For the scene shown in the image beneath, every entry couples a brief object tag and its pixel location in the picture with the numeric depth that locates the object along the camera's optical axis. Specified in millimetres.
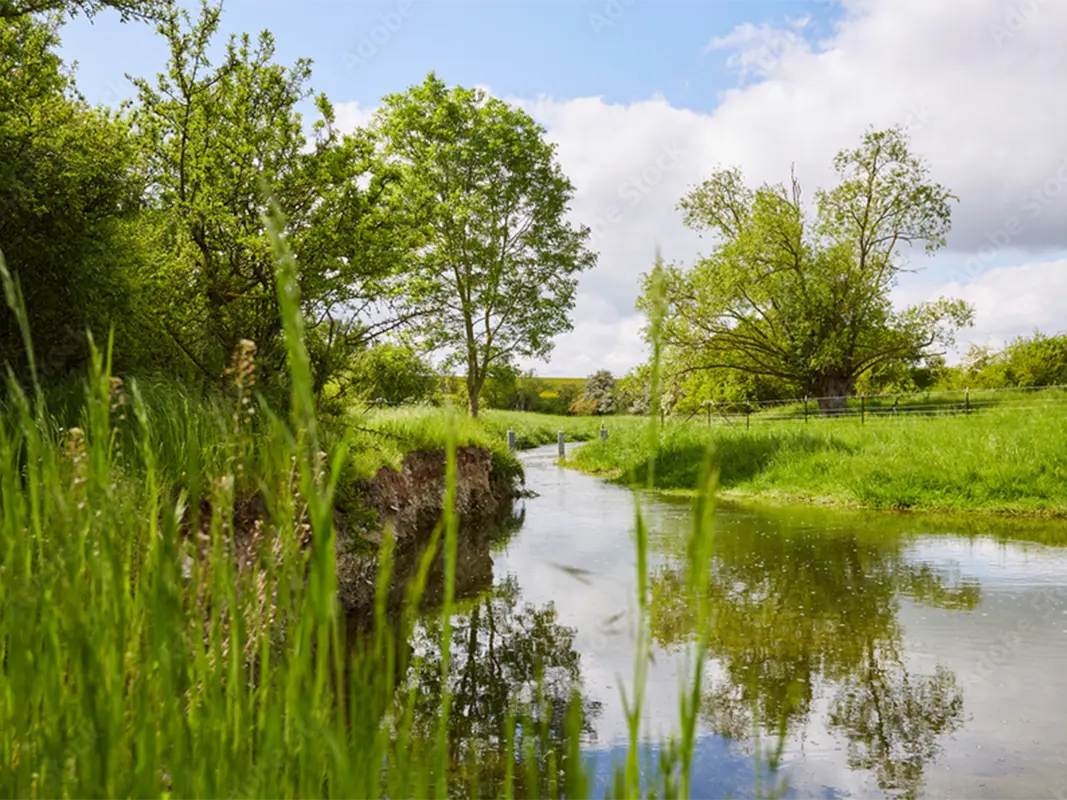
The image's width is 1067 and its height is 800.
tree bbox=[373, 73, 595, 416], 22797
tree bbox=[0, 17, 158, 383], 6316
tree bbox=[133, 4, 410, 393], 7152
